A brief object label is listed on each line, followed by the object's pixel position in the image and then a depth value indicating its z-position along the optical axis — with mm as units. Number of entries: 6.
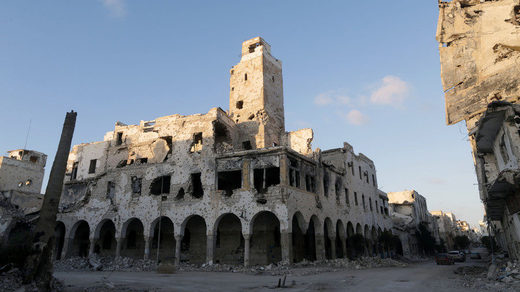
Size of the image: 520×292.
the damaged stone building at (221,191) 23781
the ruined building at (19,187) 26766
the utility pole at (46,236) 10148
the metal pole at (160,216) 25519
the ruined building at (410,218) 44250
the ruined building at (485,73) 15477
